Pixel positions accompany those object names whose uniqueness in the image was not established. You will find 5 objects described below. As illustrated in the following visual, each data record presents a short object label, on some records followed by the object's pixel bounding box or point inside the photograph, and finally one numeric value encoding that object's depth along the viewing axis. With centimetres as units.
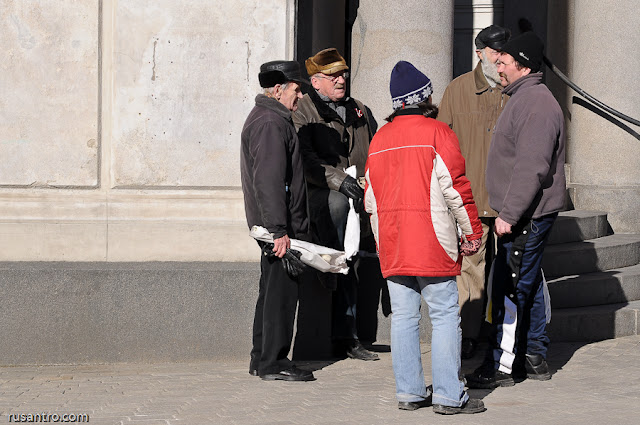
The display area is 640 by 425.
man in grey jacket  1053
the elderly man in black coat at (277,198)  1105
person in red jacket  963
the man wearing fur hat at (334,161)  1218
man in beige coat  1265
